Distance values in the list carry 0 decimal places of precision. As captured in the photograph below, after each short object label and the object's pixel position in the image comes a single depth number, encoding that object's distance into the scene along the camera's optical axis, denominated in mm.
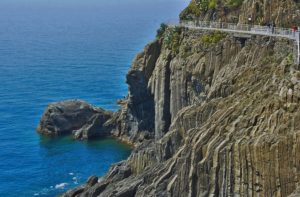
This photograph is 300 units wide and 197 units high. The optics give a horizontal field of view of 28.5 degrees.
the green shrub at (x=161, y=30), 116788
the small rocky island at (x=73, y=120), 131875
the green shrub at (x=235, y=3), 103956
